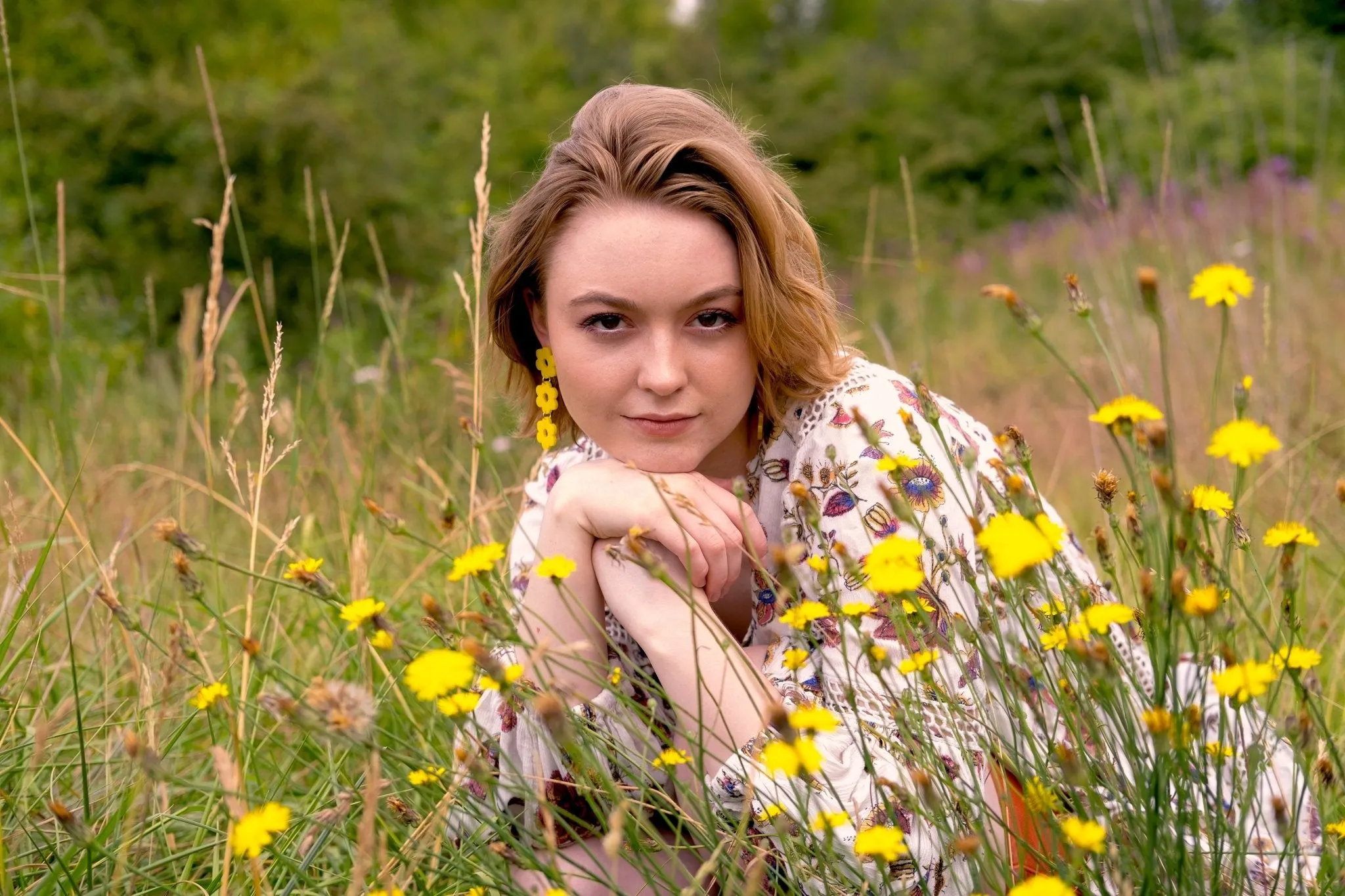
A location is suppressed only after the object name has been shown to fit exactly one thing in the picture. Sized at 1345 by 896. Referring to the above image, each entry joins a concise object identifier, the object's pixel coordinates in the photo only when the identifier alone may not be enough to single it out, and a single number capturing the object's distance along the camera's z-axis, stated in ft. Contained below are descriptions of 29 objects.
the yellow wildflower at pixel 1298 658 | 3.15
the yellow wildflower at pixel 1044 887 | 2.53
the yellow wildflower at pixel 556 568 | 3.38
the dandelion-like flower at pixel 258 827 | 2.79
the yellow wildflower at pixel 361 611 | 3.17
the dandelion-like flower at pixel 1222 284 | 3.25
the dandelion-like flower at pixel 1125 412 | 2.89
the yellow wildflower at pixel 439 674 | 2.89
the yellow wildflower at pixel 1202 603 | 2.56
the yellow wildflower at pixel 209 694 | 3.58
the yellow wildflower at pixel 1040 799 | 3.19
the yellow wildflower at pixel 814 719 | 3.01
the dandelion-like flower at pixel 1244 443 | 2.76
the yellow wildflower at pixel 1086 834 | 2.68
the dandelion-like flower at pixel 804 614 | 3.33
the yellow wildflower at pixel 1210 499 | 3.27
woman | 4.74
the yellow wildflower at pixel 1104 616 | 2.93
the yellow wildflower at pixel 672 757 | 3.69
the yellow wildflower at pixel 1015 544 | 2.59
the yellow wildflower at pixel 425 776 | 3.38
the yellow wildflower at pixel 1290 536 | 3.12
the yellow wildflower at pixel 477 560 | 3.34
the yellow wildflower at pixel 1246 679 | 2.69
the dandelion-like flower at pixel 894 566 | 2.98
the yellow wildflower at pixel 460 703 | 3.04
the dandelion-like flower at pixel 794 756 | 2.76
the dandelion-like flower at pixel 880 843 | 2.71
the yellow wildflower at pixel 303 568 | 3.35
